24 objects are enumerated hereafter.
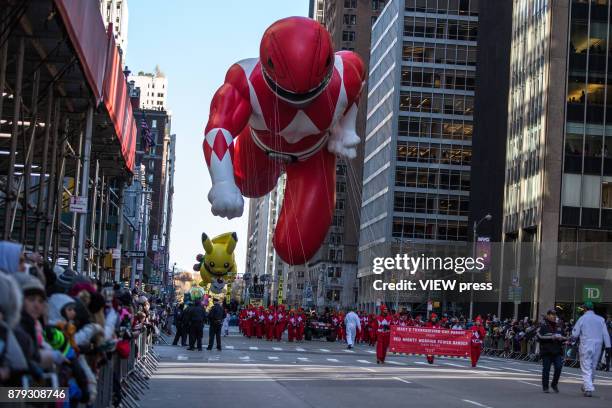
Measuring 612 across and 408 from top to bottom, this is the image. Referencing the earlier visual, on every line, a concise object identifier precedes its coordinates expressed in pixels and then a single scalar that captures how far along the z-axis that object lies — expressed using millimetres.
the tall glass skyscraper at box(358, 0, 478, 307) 103062
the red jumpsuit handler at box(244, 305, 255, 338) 54294
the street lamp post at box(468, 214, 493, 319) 78256
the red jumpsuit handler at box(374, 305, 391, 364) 31688
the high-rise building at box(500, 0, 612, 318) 68625
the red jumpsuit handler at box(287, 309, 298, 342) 52250
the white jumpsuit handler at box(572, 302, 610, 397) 21875
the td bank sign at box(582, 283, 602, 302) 68150
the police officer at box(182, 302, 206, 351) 33062
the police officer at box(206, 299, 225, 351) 34688
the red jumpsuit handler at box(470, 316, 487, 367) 33875
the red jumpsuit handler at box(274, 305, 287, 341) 52656
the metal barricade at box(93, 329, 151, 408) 13078
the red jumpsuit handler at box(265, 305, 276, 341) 52281
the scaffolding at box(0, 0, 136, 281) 17328
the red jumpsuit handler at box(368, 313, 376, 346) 52775
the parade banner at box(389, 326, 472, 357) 34719
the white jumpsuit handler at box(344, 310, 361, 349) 42906
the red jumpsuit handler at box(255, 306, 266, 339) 53531
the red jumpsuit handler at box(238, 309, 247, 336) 57928
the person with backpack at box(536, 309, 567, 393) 22000
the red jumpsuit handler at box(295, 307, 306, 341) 53156
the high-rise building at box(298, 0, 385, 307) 129625
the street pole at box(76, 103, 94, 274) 23172
